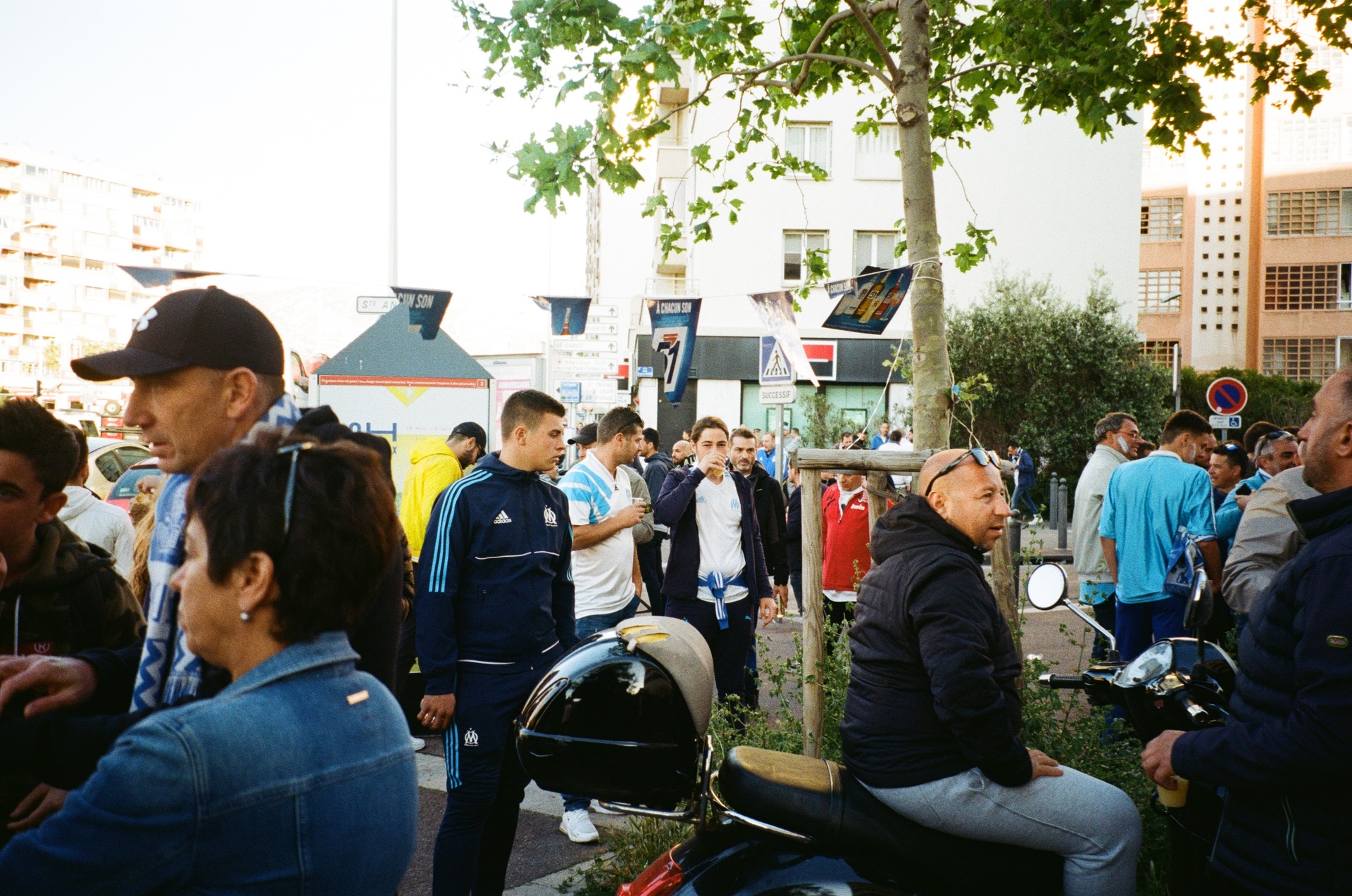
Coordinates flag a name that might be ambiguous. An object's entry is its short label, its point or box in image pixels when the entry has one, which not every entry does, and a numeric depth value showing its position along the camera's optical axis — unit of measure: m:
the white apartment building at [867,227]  30.39
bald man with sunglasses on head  2.49
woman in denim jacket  1.30
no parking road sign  16.19
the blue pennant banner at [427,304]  11.23
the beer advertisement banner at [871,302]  5.98
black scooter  2.38
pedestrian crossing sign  10.40
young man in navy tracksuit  3.76
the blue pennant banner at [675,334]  11.69
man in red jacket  7.13
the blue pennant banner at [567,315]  15.36
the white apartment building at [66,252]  99.75
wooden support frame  4.15
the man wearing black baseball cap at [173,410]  1.78
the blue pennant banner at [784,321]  8.34
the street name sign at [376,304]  12.03
